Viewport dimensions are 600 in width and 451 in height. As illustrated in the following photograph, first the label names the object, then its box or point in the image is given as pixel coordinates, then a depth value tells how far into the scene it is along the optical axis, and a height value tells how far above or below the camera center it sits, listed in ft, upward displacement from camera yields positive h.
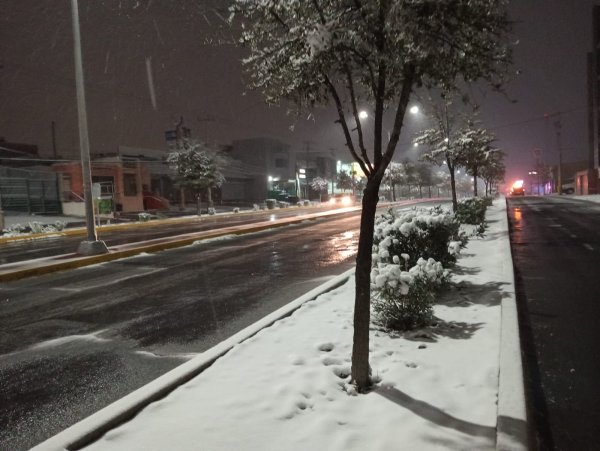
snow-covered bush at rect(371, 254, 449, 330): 16.60 -3.91
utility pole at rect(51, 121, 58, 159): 187.93 +32.50
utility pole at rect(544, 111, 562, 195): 213.05 +25.51
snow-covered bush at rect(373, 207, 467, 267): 24.44 -2.31
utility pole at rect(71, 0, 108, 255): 41.24 +7.53
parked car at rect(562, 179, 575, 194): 260.25 -0.59
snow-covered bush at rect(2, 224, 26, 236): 77.25 -2.87
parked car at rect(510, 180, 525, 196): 253.65 +0.63
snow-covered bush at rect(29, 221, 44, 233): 80.02 -2.53
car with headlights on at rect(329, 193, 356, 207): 221.54 -0.16
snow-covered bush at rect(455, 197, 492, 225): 53.72 -2.56
